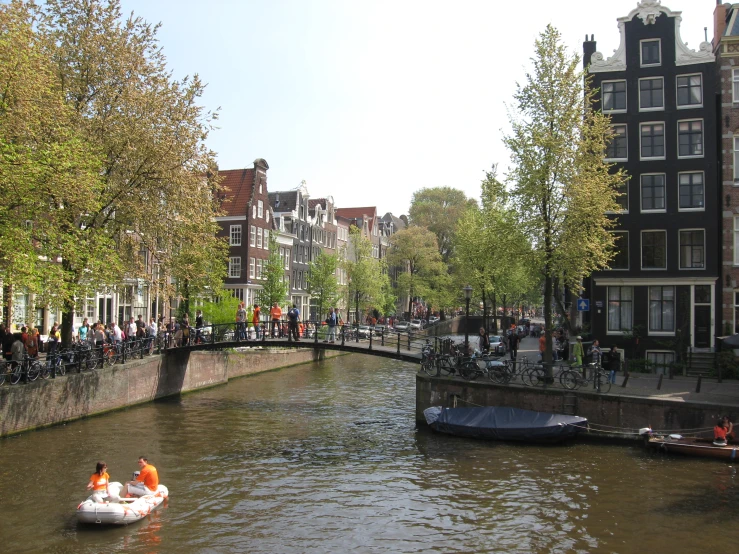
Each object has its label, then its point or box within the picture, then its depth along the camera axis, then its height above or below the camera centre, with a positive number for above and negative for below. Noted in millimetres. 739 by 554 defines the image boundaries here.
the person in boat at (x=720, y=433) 21156 -3415
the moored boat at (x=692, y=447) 20875 -3864
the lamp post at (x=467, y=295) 29375 +915
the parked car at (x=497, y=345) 39875 -1877
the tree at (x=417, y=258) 84375 +6934
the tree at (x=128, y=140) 27969 +6969
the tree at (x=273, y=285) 54406 +2161
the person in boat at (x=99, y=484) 16078 -4009
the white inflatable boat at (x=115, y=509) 15648 -4512
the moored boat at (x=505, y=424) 23281 -3685
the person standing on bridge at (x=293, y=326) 33188 -610
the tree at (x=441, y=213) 94812 +14037
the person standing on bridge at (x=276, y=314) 35706 -60
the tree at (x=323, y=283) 66250 +2899
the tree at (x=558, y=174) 26812 +5624
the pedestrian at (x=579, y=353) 30094 -1518
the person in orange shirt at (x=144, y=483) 16906 -4178
